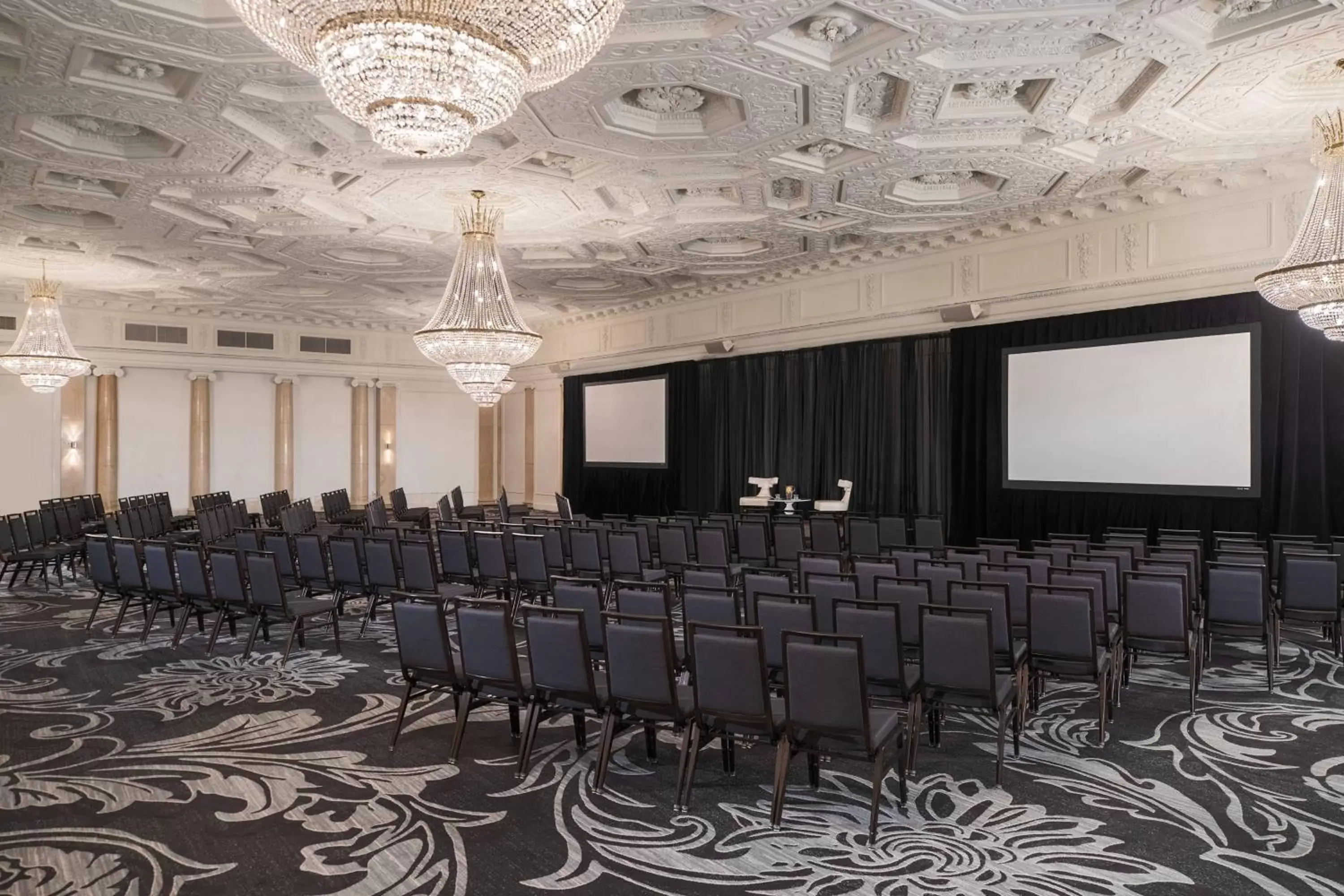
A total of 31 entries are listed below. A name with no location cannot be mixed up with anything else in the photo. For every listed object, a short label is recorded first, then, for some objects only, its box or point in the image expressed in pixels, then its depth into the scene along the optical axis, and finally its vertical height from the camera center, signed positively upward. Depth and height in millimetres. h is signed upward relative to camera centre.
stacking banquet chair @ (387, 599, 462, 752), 4570 -1026
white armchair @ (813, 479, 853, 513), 13461 -681
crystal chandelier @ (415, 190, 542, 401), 9125 +1564
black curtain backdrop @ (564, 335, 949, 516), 13023 +584
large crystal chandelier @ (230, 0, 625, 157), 3154 +1598
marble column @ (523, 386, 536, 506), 20562 +422
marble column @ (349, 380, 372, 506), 19391 +366
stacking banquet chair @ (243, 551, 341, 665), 6762 -1106
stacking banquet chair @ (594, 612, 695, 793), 3961 -1025
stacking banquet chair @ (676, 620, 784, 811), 3732 -1013
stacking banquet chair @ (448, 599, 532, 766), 4398 -1040
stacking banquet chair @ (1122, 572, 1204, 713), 5230 -963
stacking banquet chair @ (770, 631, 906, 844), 3561 -1066
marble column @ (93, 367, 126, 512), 16484 +452
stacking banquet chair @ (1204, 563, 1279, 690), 5785 -953
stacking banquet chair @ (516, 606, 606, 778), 4148 -1032
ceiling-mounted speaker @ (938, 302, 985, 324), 11688 +2099
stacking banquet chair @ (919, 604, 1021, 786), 4137 -991
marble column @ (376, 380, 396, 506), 19750 +530
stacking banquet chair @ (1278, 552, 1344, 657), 6227 -934
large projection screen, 9578 +601
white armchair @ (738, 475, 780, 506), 14133 -479
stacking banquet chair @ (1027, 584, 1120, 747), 4715 -981
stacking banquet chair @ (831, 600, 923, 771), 4336 -965
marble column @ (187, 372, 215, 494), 17469 +576
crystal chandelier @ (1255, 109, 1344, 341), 6742 +1639
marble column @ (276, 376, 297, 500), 18422 +604
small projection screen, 17188 +832
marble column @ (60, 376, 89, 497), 16078 +446
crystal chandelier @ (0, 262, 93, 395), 12039 +1612
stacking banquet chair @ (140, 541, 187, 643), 7352 -1055
